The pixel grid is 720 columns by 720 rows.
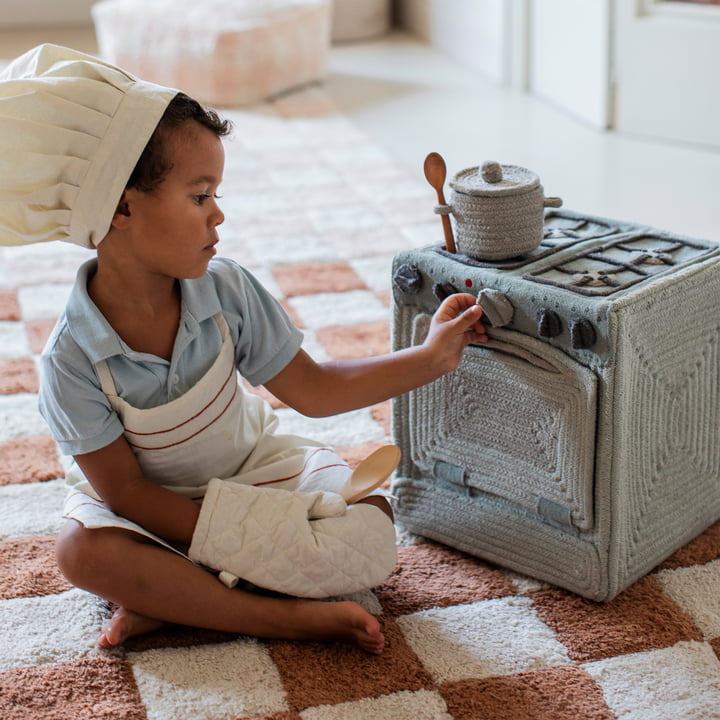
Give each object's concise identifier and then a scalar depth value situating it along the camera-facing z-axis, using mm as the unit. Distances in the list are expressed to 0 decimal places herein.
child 1852
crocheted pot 1968
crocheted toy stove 1908
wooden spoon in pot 2022
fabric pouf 4618
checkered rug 1849
